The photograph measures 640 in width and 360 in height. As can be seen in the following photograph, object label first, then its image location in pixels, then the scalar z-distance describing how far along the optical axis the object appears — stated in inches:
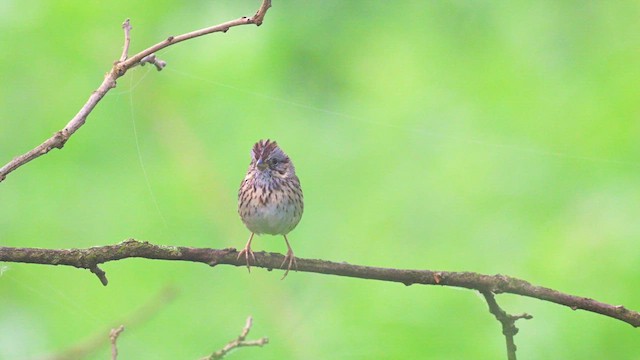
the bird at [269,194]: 428.8
